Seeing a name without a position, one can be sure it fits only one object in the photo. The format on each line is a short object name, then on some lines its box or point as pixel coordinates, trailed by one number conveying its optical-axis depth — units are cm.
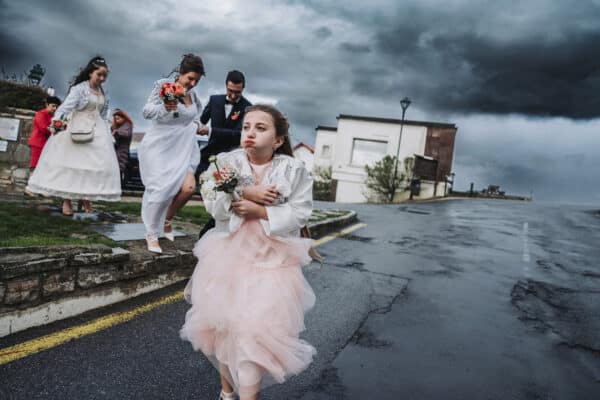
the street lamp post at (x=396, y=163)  2898
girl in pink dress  216
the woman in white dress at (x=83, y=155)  618
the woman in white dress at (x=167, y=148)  477
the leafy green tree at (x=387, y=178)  3281
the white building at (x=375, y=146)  3850
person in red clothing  917
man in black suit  457
